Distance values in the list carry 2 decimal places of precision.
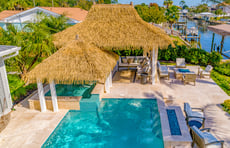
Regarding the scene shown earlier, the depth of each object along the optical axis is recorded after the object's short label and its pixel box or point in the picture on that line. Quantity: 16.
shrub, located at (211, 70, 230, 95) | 10.81
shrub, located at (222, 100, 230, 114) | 8.30
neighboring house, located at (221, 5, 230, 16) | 81.22
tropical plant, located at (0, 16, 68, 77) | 9.97
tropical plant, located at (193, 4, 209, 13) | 93.51
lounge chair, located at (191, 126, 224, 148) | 5.36
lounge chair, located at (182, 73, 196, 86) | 10.84
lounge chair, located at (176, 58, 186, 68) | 13.75
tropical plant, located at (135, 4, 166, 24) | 31.29
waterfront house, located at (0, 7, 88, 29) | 25.33
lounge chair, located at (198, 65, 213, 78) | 12.01
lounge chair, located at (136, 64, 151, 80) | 11.00
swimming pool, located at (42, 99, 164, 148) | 6.52
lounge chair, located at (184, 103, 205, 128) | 6.85
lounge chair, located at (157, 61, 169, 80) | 11.70
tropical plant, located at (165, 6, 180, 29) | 39.47
